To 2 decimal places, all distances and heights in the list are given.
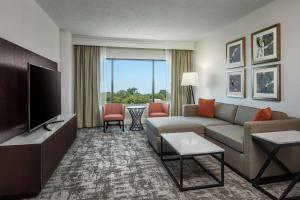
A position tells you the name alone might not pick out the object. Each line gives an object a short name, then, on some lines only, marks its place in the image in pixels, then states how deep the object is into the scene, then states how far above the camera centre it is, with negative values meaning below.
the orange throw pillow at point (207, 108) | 4.64 -0.25
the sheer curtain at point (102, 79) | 5.89 +0.53
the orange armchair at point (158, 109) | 5.65 -0.34
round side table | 5.64 -0.54
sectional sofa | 2.55 -0.55
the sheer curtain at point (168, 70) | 6.31 +0.85
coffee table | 2.35 -0.62
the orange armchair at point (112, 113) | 5.33 -0.45
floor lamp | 5.62 +0.51
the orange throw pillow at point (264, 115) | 2.92 -0.25
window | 6.27 +0.52
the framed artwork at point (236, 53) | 4.08 +0.94
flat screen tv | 2.50 +0.02
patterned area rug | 2.25 -1.06
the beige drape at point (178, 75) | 6.36 +0.70
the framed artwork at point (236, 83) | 4.12 +0.31
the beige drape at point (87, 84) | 5.74 +0.37
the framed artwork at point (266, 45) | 3.25 +0.90
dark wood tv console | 2.14 -0.75
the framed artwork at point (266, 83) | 3.27 +0.25
